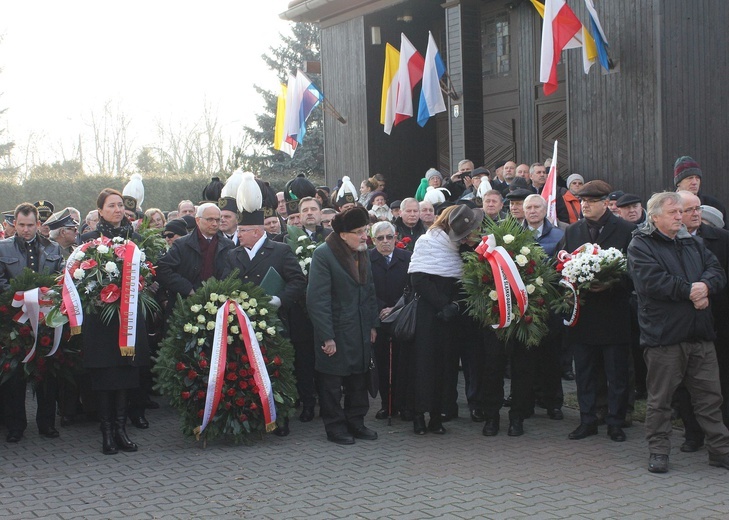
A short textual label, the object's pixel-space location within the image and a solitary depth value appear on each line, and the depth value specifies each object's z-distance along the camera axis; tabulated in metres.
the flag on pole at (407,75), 18.39
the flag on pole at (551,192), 11.12
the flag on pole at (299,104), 20.30
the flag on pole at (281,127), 20.70
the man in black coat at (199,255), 8.88
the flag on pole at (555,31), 13.75
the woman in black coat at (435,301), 8.03
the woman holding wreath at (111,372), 7.83
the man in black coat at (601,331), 7.64
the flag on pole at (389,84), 18.98
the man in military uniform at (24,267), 8.48
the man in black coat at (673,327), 6.60
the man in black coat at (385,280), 8.93
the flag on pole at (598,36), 13.45
